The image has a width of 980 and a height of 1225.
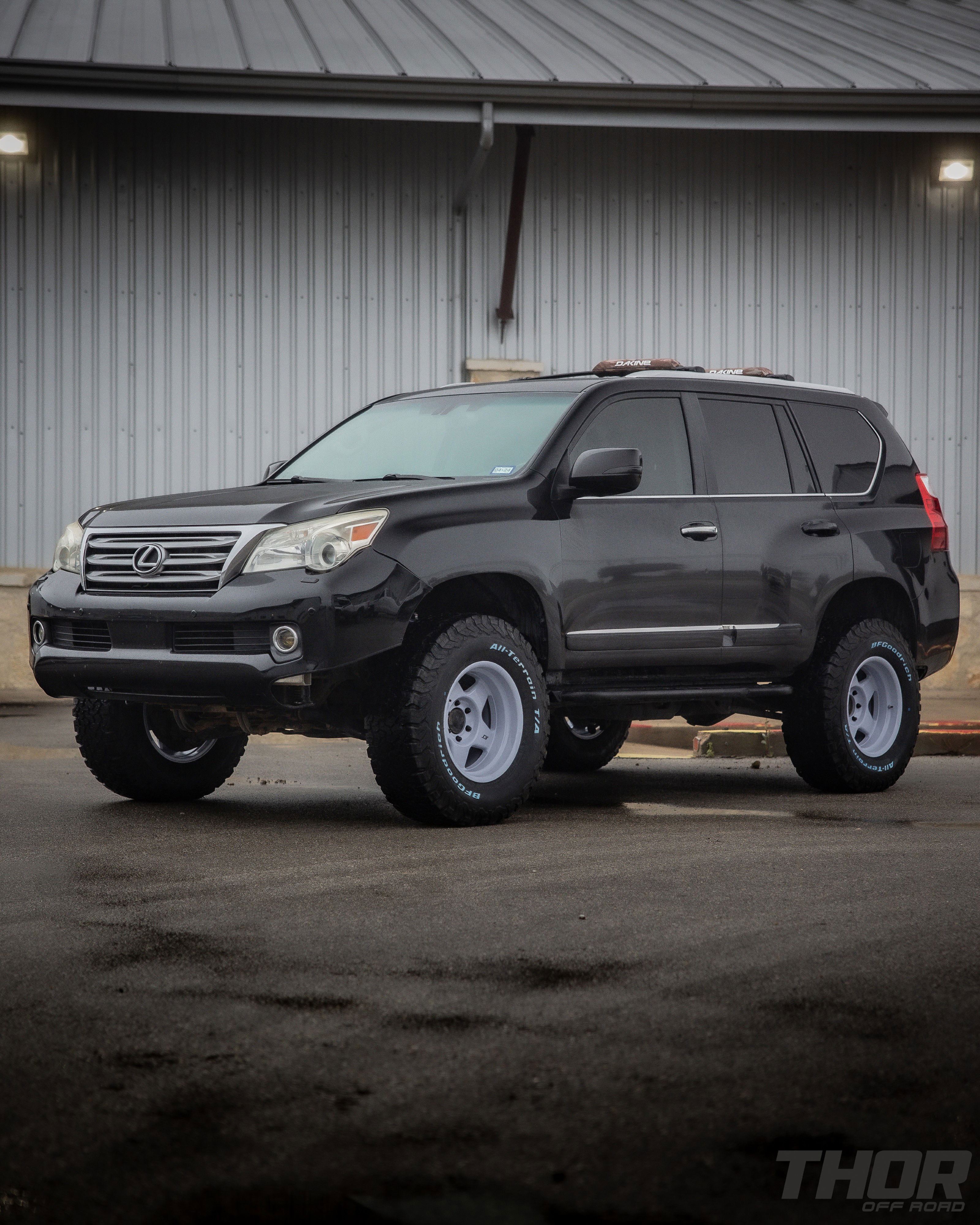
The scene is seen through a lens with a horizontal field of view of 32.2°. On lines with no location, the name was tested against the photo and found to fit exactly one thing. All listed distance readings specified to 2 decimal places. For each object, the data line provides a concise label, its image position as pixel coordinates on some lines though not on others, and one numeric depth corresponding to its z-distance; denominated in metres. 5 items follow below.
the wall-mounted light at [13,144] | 15.31
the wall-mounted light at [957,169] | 16.72
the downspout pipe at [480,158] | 14.40
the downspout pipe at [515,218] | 15.41
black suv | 6.91
